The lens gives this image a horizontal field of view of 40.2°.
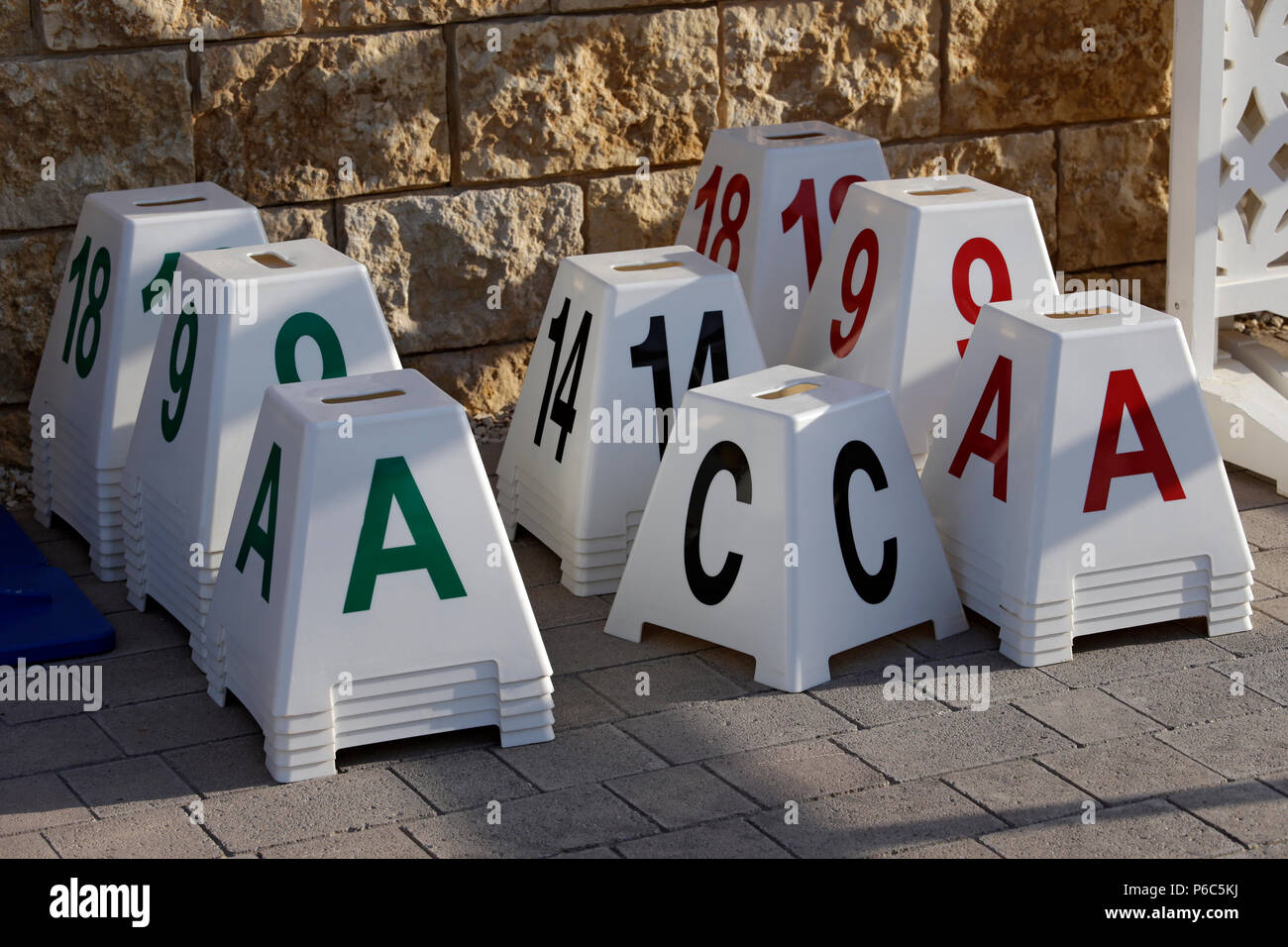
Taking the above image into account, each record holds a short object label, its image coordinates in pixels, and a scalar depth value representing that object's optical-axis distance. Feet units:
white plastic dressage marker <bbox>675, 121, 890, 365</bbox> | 16.29
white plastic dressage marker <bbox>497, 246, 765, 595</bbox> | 13.88
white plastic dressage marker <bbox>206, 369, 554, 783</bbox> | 10.94
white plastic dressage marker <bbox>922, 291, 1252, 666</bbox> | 12.37
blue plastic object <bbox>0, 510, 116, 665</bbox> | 12.76
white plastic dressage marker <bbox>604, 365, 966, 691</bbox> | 12.07
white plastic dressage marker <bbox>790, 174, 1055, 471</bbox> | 14.49
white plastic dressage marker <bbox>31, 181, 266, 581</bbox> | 14.26
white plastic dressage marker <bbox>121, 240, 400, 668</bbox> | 12.81
